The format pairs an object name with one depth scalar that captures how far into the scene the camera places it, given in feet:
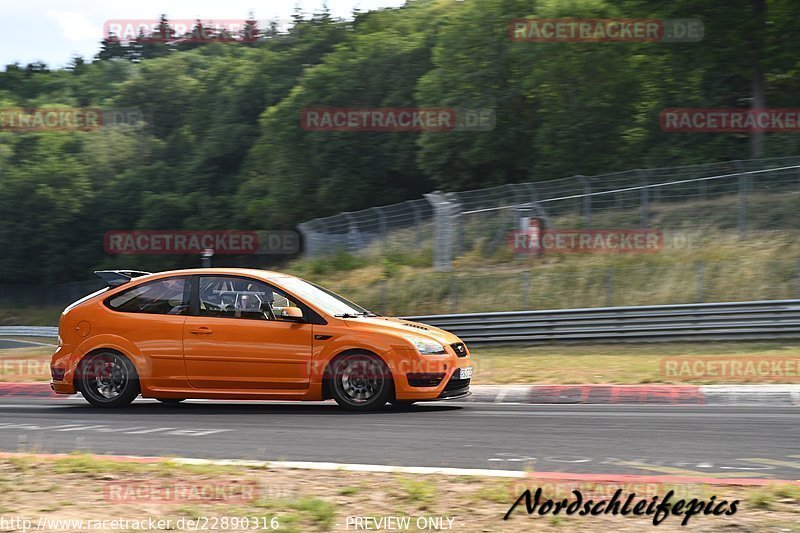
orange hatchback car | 33.78
